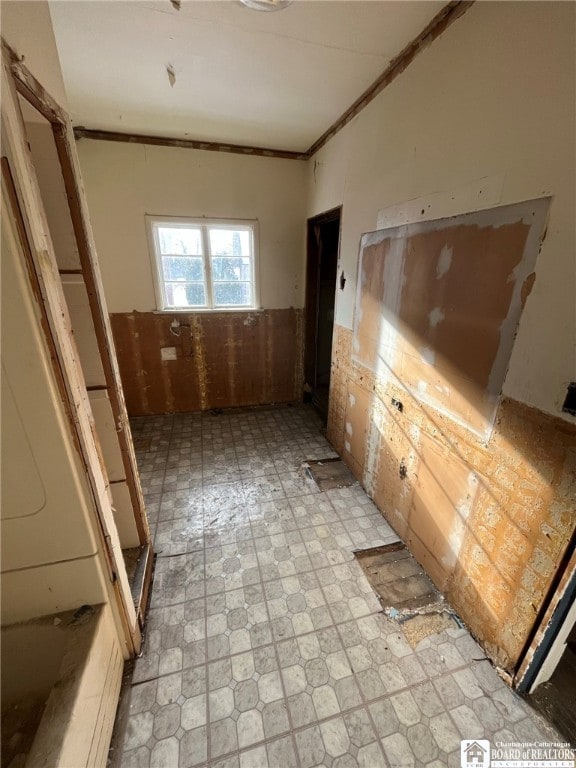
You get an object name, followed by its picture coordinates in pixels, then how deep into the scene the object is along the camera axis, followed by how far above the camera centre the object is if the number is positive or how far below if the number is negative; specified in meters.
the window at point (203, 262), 3.44 +0.09
